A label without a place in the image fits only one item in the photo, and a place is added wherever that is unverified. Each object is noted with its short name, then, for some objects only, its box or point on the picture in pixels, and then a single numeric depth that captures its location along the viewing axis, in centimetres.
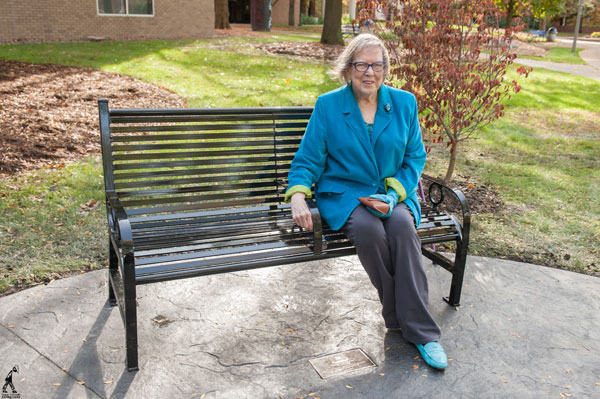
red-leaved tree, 508
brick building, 1501
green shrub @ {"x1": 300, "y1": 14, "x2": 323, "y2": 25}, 3920
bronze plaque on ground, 289
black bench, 286
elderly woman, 303
